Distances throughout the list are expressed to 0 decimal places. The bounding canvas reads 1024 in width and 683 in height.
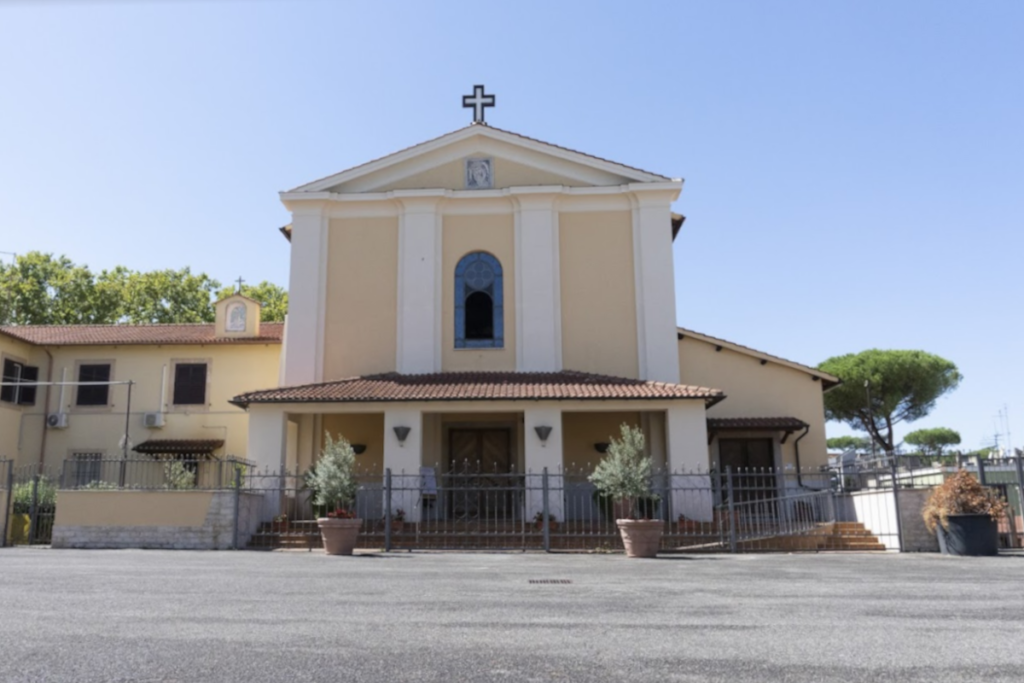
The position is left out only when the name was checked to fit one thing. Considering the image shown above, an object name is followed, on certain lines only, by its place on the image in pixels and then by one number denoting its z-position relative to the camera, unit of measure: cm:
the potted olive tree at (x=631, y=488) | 1459
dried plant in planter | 1389
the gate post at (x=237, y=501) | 1586
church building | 2175
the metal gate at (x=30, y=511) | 1716
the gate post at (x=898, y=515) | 1512
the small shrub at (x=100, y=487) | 1655
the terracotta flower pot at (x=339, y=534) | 1473
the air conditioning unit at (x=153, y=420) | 2509
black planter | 1376
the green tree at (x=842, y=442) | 6762
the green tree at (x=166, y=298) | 4222
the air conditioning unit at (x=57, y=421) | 2534
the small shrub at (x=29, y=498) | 1775
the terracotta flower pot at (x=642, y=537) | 1456
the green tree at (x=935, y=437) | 6693
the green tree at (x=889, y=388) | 4303
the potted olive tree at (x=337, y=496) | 1477
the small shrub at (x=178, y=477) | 1678
